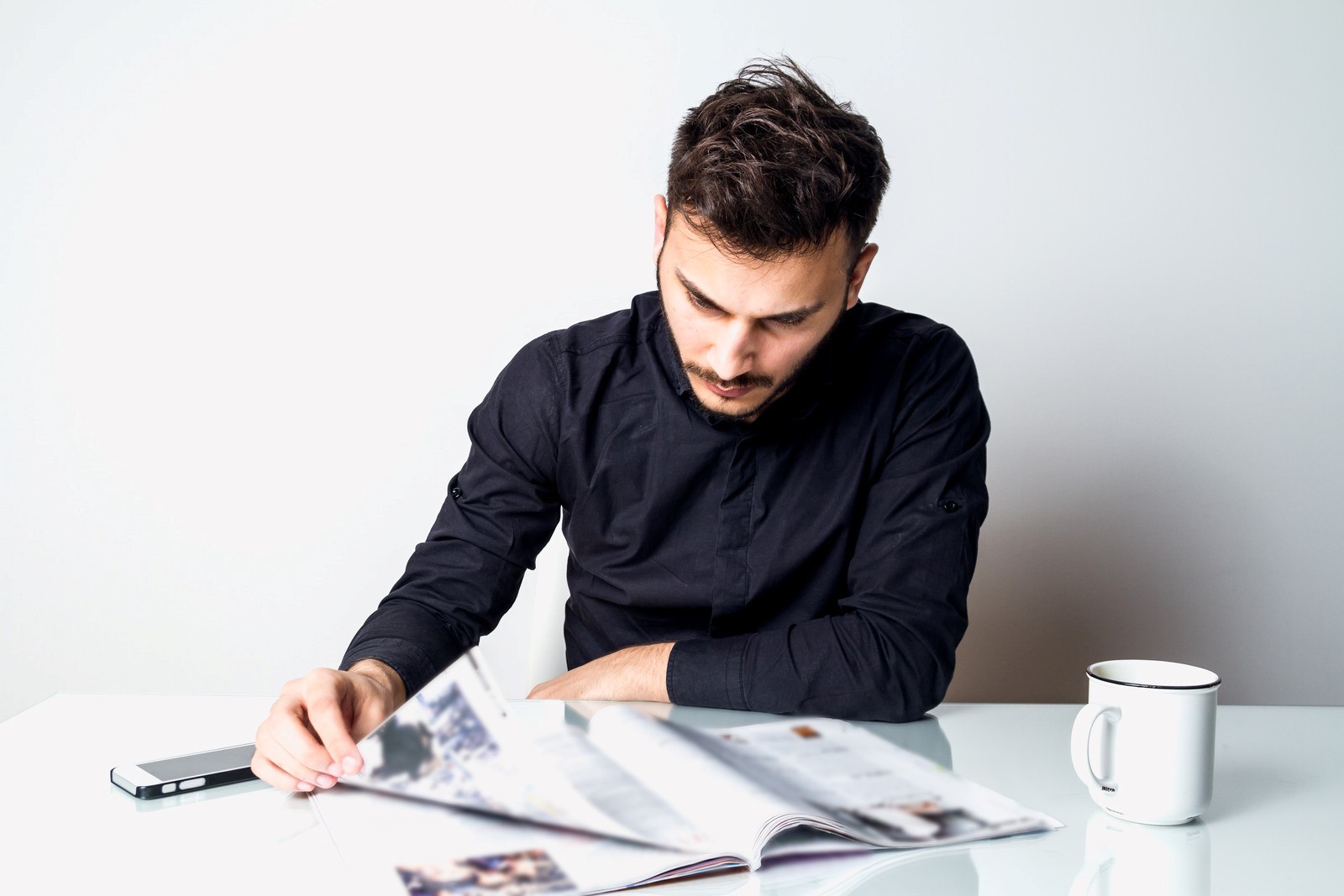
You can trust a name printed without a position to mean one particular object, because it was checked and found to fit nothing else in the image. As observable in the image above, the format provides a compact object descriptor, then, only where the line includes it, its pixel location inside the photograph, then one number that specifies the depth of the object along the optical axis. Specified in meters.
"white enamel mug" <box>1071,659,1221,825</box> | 0.80
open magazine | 0.71
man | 1.16
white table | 0.72
